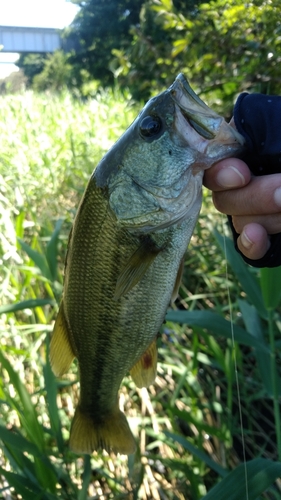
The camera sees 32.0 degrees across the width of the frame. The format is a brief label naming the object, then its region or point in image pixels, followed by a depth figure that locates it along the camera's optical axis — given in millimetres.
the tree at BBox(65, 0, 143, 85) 21797
